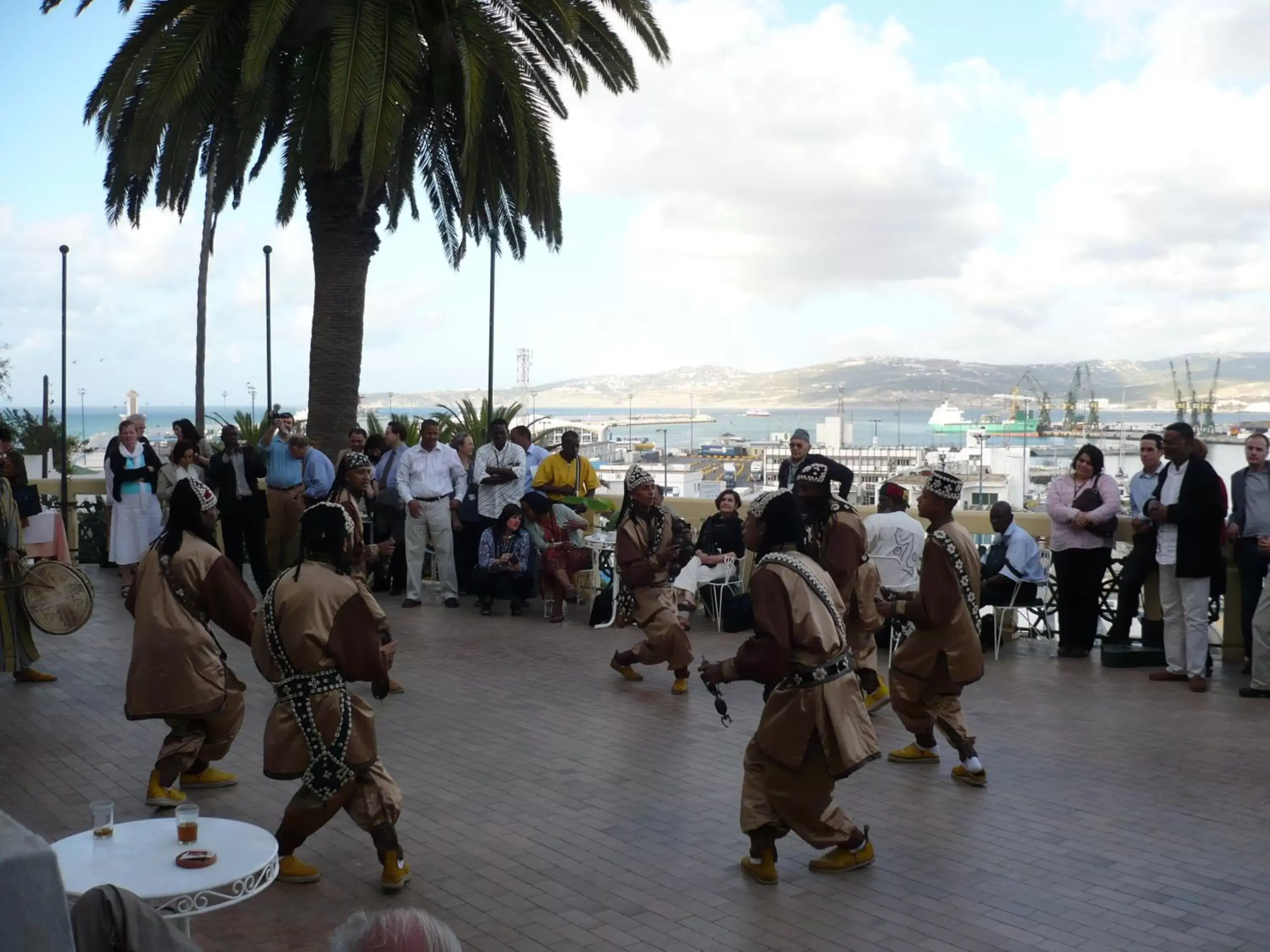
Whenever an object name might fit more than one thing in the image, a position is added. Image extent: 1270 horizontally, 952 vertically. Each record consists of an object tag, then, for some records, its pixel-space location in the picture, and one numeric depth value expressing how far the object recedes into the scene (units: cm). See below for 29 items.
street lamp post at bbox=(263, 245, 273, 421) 2716
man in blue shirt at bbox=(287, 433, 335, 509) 1487
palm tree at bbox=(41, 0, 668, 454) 1388
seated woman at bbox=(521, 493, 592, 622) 1416
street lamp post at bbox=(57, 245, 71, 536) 1662
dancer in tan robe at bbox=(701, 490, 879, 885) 630
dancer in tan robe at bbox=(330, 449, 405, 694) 822
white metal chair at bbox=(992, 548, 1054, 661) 1255
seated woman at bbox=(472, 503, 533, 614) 1421
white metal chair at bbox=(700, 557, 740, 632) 1373
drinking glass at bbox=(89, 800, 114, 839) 481
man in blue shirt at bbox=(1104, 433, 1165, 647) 1205
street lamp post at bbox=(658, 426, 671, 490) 1568
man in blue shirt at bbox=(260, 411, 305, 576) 1512
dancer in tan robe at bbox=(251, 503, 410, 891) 607
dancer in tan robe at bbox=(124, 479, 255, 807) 724
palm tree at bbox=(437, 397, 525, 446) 2038
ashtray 463
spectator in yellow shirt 1464
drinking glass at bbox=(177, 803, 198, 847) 481
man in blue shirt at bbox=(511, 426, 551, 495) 1496
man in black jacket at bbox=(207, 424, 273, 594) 1473
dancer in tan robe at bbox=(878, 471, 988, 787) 812
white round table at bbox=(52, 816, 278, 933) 443
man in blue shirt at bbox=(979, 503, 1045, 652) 1258
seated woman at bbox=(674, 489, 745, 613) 1327
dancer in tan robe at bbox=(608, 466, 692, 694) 1077
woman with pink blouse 1233
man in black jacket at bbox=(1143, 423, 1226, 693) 1109
